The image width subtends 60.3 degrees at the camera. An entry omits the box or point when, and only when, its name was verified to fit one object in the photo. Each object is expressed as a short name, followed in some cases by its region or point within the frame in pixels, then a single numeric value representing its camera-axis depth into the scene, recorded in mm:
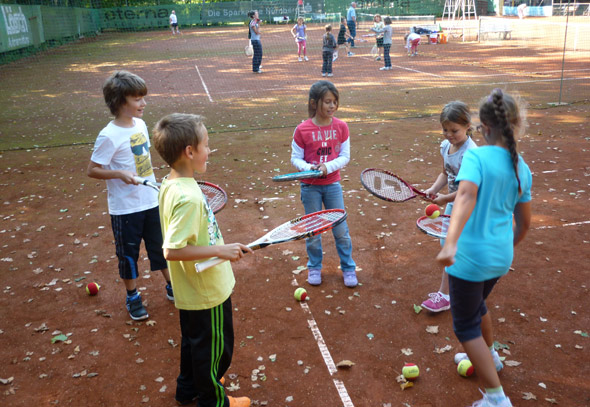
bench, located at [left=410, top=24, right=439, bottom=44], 28844
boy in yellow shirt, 2758
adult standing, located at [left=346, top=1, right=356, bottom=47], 27755
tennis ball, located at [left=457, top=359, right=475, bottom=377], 3635
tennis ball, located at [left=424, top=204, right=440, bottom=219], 4496
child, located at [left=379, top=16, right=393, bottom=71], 21000
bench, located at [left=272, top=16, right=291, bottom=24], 38381
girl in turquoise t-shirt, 2754
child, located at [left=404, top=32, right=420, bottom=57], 24781
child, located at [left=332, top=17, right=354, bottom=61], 25056
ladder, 30481
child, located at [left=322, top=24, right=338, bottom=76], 19266
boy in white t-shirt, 4102
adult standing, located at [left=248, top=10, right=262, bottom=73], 21156
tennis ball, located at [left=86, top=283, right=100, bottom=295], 5012
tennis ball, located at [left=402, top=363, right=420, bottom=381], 3629
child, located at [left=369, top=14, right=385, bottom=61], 22438
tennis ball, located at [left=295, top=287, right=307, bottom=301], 4734
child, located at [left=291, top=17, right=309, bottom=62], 23516
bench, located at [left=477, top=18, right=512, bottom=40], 29203
